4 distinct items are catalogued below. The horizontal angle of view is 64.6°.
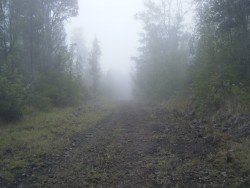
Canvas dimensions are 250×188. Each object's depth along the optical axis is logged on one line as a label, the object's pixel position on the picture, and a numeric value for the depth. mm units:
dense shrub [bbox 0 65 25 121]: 9590
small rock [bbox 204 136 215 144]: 6076
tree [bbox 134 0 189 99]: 16241
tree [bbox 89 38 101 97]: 34658
